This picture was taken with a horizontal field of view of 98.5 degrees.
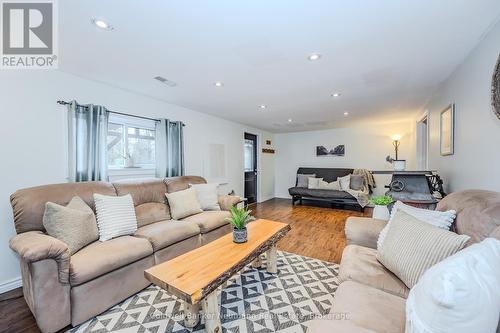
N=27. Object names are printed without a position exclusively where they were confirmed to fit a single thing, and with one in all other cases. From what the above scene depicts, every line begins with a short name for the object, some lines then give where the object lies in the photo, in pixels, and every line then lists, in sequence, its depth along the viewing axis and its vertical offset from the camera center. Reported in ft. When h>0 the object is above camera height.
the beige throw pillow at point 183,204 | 9.34 -1.79
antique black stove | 7.90 -0.97
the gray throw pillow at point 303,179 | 19.90 -1.43
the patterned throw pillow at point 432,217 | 4.78 -1.22
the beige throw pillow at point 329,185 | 18.24 -1.84
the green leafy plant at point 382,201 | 8.19 -1.41
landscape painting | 20.02 +1.25
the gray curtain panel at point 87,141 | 8.04 +0.84
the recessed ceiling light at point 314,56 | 6.59 +3.36
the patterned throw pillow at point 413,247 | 3.71 -1.55
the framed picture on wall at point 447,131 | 7.72 +1.31
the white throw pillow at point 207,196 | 10.67 -1.65
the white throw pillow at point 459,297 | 2.12 -1.37
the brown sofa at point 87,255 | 4.79 -2.50
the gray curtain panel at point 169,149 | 11.18 +0.80
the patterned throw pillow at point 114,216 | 6.79 -1.75
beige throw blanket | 16.15 -2.02
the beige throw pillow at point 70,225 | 5.70 -1.69
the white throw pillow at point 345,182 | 17.78 -1.52
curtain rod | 7.80 +2.23
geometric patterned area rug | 5.14 -3.85
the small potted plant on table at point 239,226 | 6.51 -1.91
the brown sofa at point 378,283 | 3.19 -2.34
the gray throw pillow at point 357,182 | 17.47 -1.47
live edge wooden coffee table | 4.28 -2.43
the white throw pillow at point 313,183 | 19.13 -1.70
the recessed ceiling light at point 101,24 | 5.01 +3.33
